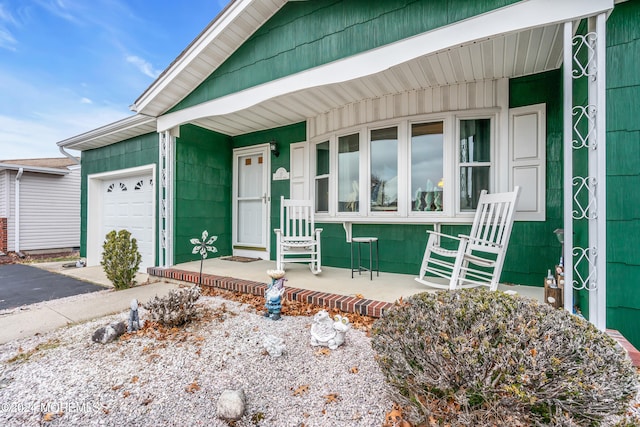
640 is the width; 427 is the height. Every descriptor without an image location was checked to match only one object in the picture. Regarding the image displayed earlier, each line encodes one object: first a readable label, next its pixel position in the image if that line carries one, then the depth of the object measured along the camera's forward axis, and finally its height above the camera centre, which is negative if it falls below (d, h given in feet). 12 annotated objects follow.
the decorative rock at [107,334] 7.35 -2.98
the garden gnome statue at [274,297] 8.61 -2.39
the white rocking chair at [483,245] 9.14 -1.03
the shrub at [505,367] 3.34 -1.85
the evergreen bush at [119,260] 12.50 -1.98
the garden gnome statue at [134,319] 8.02 -2.84
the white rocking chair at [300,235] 12.59 -1.01
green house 6.81 +3.27
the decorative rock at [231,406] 4.64 -3.01
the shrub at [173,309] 8.04 -2.59
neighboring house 24.98 +0.64
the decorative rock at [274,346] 6.44 -2.85
